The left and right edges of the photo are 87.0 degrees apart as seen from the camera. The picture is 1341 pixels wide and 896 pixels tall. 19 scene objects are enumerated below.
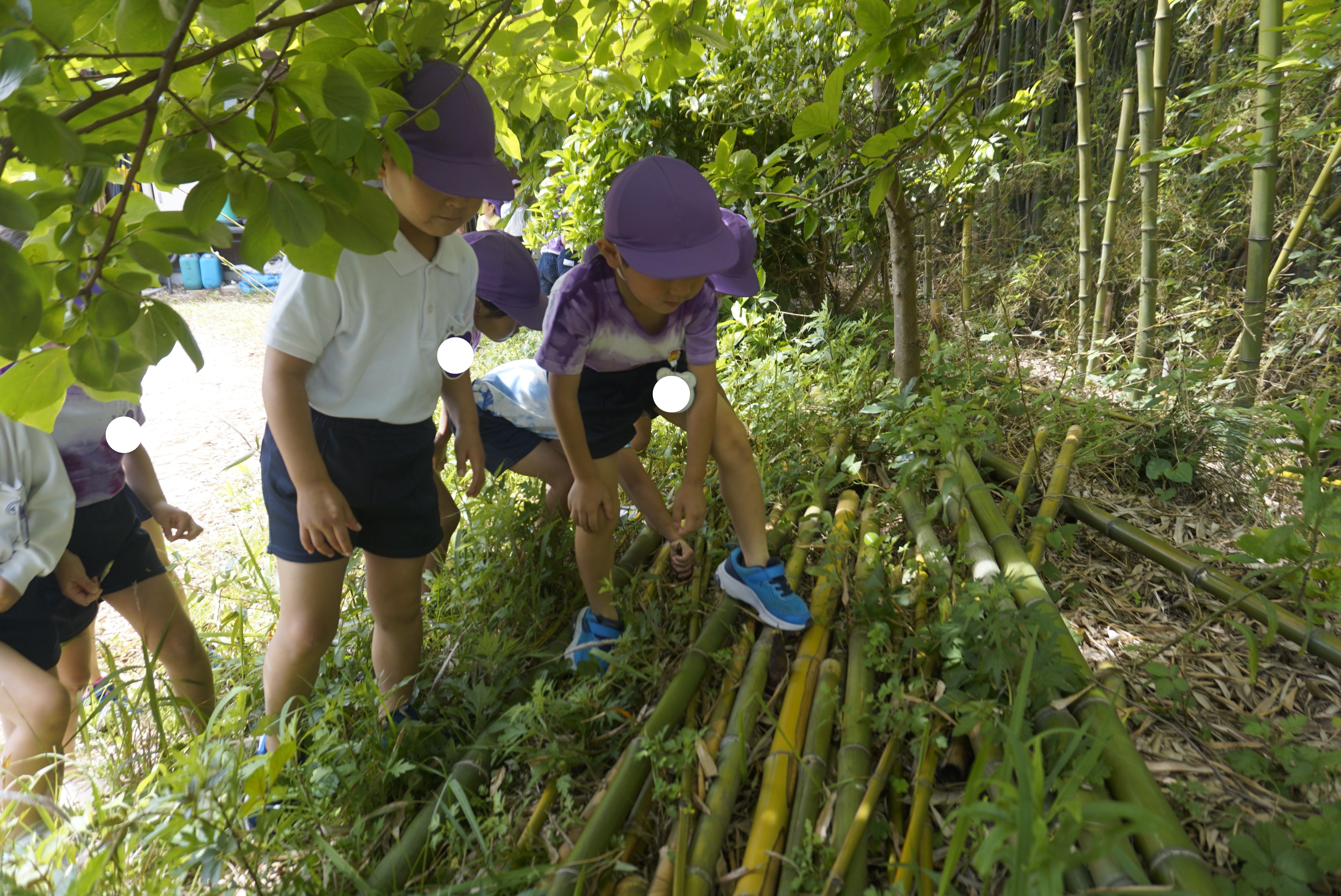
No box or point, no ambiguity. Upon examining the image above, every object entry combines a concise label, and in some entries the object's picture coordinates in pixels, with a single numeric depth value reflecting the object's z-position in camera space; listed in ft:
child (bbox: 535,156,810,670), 5.38
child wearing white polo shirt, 4.52
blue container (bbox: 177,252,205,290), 24.90
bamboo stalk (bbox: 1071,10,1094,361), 8.91
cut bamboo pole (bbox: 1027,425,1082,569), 6.03
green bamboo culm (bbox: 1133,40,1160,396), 8.53
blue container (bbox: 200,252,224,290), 25.13
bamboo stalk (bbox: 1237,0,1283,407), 7.07
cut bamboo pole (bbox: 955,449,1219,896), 3.12
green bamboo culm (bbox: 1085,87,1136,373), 9.30
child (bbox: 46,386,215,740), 5.33
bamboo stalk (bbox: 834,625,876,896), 3.86
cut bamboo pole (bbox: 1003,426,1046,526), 6.97
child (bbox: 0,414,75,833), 4.60
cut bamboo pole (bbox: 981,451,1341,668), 4.50
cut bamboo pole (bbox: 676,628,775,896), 3.97
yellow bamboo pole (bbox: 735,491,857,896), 3.96
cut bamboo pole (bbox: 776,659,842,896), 4.01
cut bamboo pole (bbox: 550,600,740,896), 3.92
